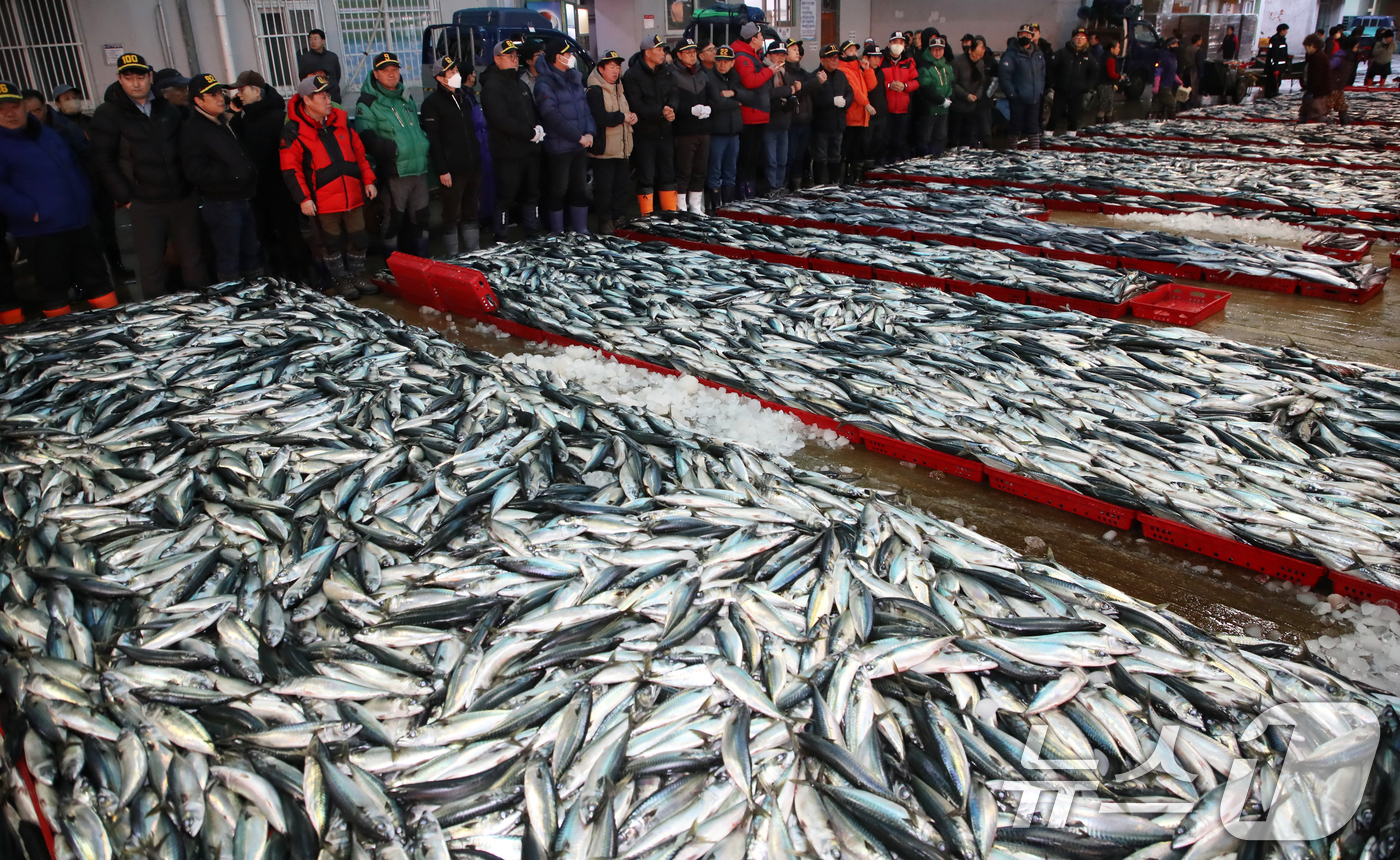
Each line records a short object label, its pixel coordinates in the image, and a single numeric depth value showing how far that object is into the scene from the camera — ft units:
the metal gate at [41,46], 33.55
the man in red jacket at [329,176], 22.70
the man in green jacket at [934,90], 43.83
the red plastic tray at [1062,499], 12.04
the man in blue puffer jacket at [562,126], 28.17
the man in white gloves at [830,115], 38.58
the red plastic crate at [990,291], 21.12
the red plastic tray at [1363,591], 10.07
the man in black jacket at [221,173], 21.58
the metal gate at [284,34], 42.24
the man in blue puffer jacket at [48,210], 20.65
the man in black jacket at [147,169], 21.02
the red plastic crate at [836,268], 23.59
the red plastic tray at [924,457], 13.51
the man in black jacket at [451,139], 25.77
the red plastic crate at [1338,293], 21.45
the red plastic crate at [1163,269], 23.69
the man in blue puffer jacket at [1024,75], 48.80
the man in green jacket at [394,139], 24.70
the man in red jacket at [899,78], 43.21
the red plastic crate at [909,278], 22.11
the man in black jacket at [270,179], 24.39
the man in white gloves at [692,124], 32.60
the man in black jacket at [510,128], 26.96
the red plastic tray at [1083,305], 19.97
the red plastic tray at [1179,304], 19.83
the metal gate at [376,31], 46.85
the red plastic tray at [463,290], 21.09
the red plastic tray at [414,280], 22.58
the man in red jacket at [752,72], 35.12
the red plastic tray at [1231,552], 10.65
